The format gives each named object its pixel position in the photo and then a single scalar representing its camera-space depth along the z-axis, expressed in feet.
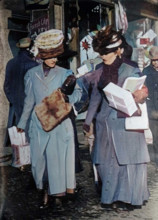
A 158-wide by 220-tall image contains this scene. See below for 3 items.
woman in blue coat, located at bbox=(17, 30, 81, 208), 12.18
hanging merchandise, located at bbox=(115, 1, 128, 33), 13.78
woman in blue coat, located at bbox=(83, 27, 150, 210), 11.80
